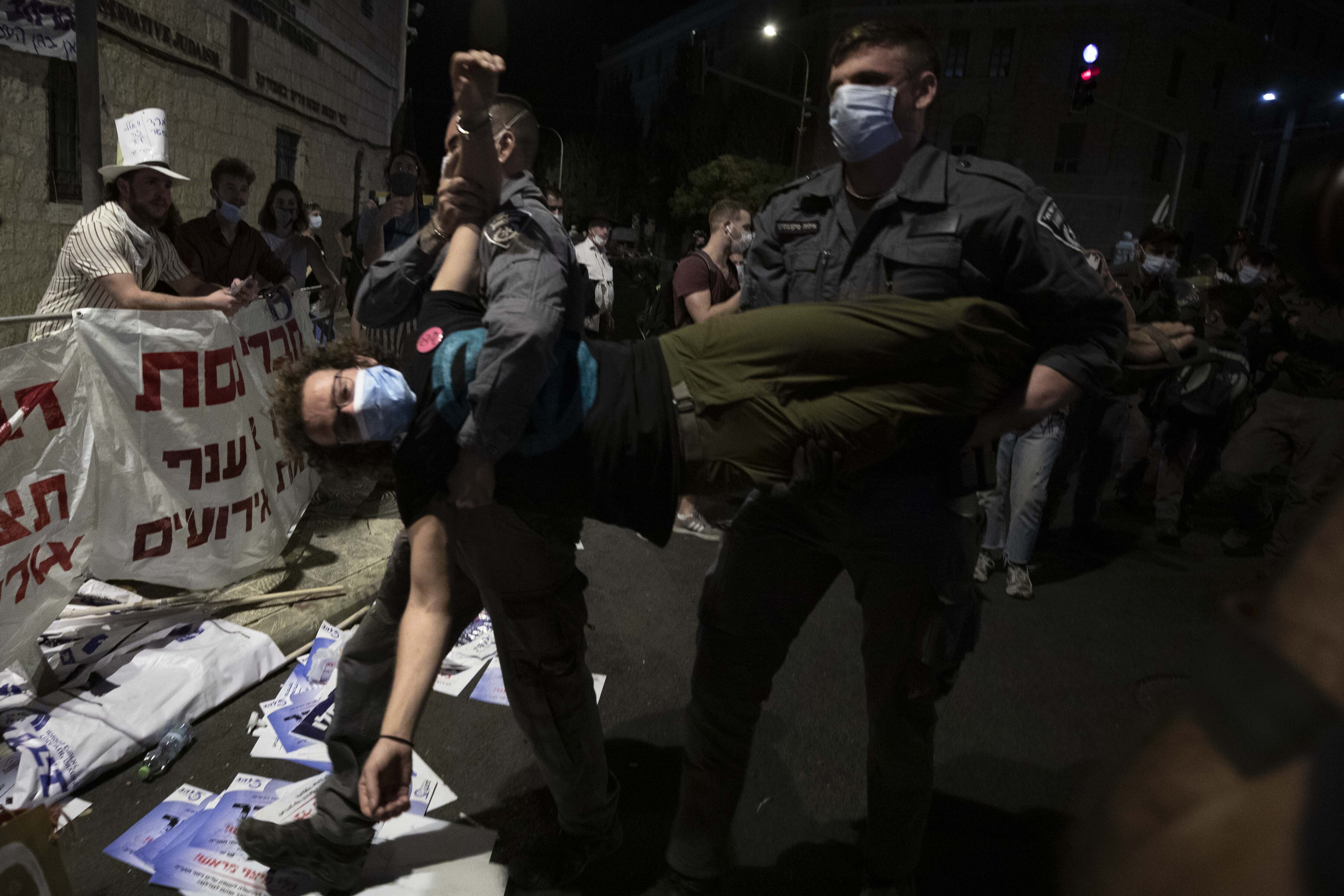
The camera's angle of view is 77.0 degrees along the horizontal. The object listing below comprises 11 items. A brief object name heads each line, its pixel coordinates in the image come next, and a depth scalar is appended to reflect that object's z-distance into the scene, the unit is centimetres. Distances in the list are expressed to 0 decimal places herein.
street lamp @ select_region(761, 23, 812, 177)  2172
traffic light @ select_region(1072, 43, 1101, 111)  1173
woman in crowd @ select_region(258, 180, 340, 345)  643
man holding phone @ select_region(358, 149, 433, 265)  601
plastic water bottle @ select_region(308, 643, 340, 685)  351
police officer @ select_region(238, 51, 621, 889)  190
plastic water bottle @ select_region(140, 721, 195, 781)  289
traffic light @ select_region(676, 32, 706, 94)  2191
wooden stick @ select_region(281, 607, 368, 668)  368
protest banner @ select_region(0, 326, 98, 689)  299
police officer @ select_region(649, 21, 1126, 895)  194
